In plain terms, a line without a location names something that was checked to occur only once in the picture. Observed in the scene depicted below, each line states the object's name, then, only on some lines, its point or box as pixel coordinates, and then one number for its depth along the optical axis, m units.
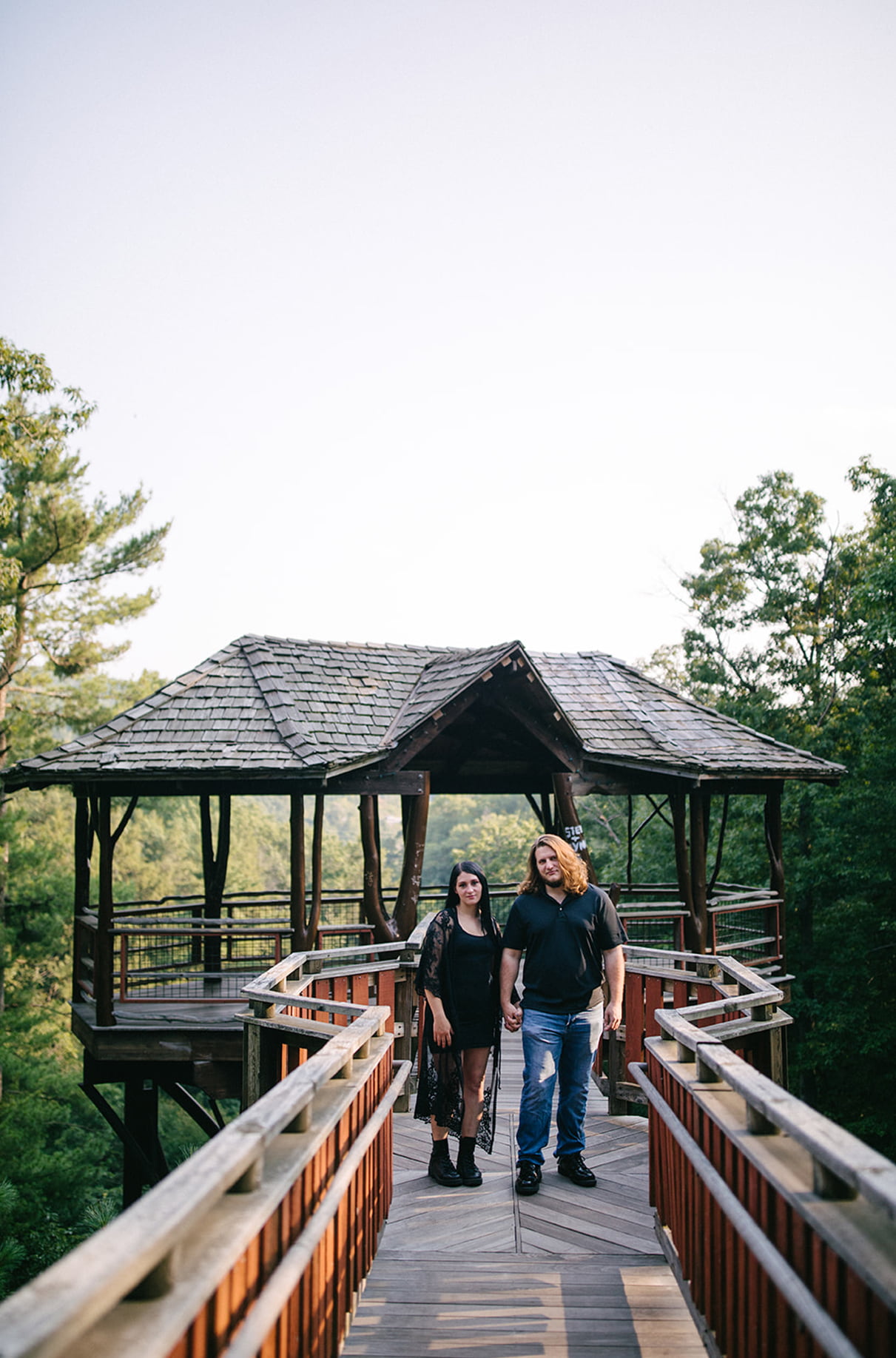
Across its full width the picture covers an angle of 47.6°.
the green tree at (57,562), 24.41
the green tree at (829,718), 19.44
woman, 5.33
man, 5.26
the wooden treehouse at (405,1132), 2.25
